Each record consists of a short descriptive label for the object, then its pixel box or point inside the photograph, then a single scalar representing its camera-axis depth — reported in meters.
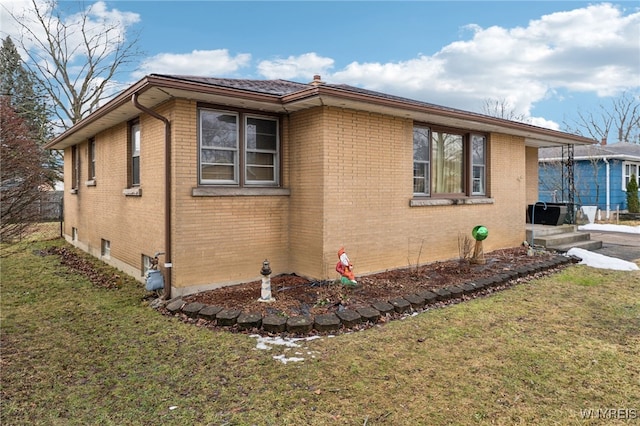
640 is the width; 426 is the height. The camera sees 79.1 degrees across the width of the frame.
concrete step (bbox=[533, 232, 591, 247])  10.23
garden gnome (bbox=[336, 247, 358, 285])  6.07
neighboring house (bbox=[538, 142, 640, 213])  20.50
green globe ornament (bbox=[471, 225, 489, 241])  8.02
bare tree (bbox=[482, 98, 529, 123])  31.61
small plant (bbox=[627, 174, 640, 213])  19.59
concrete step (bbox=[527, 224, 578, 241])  10.88
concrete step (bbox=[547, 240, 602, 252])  9.91
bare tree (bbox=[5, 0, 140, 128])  22.20
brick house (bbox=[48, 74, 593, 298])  6.02
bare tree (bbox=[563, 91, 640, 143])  31.44
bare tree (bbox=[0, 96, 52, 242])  6.05
